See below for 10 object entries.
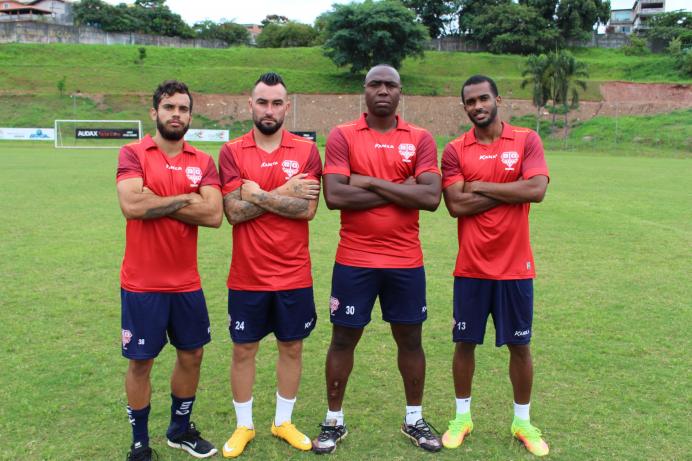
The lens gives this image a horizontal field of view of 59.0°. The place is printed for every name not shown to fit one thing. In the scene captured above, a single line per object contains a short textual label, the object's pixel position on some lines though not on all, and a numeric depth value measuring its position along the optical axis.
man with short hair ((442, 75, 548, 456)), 4.04
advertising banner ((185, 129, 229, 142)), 41.69
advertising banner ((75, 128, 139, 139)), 39.38
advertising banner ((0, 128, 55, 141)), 40.38
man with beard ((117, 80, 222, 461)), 3.73
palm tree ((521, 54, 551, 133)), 45.41
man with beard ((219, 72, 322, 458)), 3.96
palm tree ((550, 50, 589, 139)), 44.94
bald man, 3.95
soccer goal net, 38.75
